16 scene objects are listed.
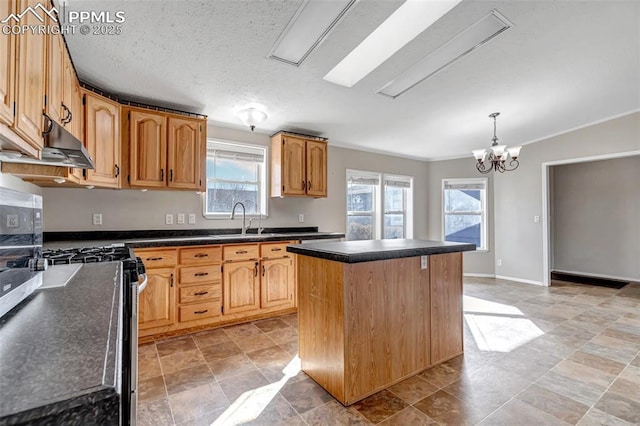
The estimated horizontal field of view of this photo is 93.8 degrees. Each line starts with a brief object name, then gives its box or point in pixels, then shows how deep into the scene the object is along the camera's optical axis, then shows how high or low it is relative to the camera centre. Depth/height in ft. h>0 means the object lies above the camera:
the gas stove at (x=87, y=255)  5.97 -0.79
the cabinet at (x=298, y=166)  13.03 +2.34
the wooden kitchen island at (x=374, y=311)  6.31 -2.20
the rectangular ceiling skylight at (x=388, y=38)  6.77 +4.68
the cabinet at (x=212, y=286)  9.39 -2.36
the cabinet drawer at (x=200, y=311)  9.89 -3.13
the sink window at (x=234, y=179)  12.50 +1.73
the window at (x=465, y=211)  18.99 +0.40
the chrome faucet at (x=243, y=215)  12.38 +0.13
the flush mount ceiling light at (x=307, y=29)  6.31 +4.41
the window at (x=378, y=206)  17.04 +0.72
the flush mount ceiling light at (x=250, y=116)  10.81 +3.71
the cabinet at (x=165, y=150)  9.77 +2.35
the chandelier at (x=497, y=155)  11.73 +2.50
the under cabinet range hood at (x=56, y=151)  4.78 +1.14
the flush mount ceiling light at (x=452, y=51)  7.34 +4.61
